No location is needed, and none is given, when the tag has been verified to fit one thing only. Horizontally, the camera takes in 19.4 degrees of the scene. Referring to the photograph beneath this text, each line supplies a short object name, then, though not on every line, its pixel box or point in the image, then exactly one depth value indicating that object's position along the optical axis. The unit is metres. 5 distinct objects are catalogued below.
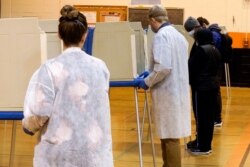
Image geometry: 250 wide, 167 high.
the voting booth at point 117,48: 6.63
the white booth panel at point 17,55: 4.47
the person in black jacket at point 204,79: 8.03
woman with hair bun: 3.56
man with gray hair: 6.16
